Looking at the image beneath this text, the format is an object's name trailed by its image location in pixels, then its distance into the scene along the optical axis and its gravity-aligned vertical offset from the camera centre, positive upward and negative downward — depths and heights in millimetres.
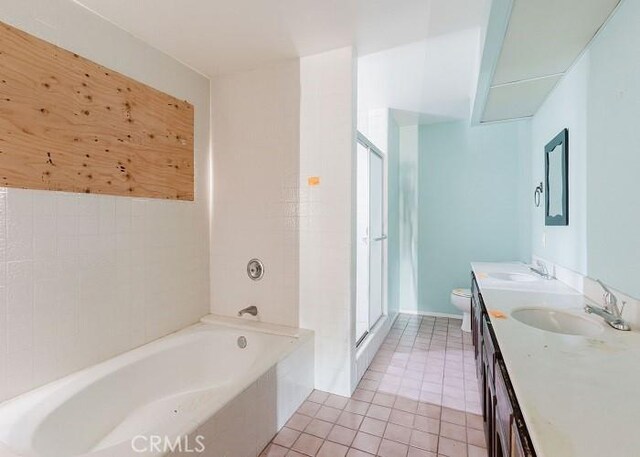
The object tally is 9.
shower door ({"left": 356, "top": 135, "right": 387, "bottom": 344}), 2953 -139
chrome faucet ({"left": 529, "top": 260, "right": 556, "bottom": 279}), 2368 -364
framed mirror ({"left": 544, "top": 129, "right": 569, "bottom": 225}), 2055 +324
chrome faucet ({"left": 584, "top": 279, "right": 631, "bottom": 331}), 1276 -379
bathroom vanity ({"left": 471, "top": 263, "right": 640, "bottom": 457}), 663 -435
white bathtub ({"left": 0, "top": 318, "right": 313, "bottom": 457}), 1320 -904
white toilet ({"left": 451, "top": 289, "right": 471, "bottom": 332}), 3360 -837
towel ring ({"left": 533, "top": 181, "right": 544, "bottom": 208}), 2717 +279
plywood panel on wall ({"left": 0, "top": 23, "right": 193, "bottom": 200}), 1498 +569
